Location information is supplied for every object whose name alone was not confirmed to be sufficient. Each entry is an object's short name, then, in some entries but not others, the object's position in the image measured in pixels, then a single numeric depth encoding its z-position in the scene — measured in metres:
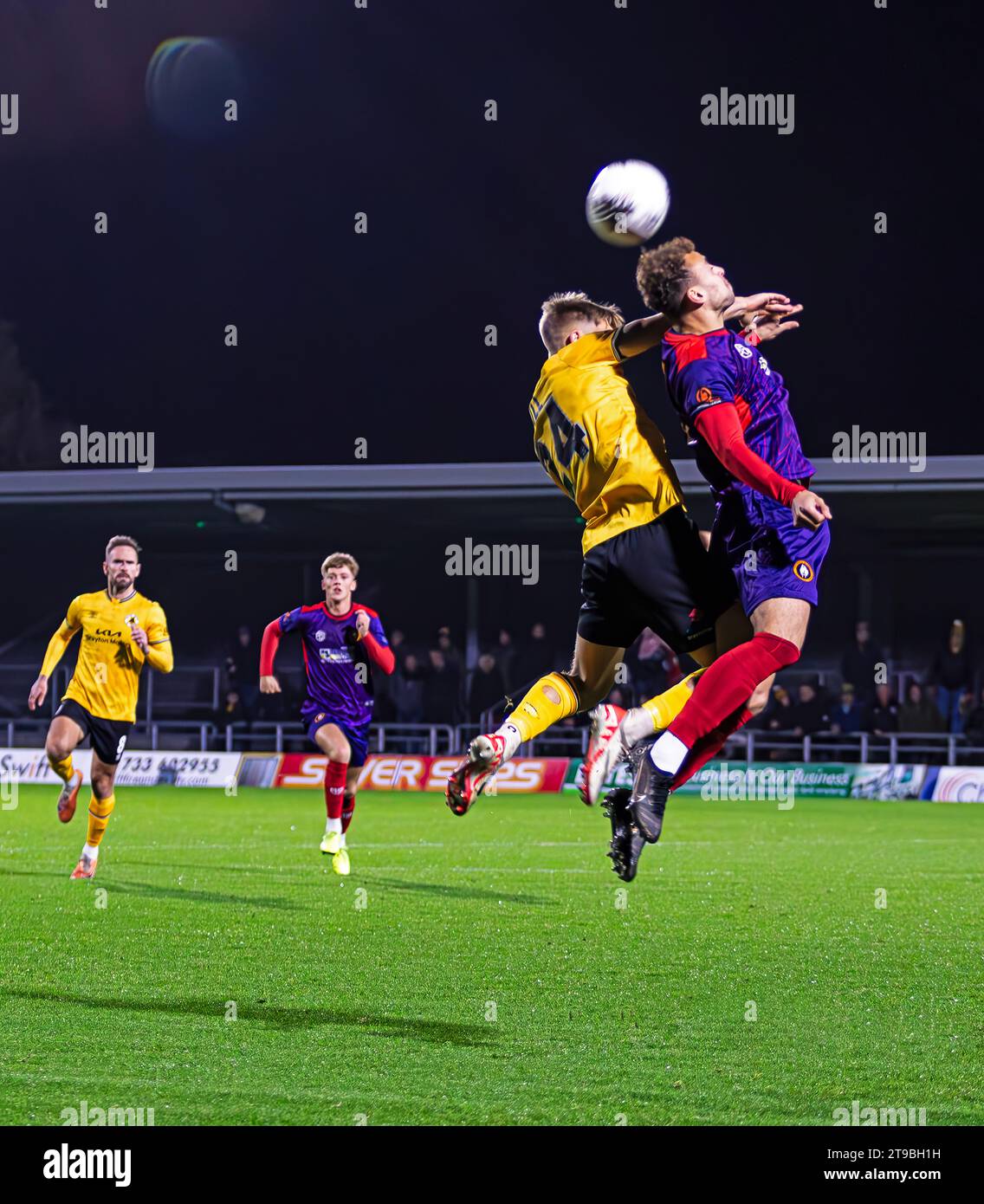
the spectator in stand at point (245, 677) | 27.34
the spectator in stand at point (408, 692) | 26.39
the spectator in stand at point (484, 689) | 25.06
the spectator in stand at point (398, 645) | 27.33
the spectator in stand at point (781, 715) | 24.77
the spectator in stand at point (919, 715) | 24.22
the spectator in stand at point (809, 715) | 24.23
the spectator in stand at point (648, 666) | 24.97
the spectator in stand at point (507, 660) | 26.23
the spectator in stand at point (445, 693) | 24.94
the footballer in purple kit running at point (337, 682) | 13.29
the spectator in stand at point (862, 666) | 24.22
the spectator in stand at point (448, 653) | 24.92
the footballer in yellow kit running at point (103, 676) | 12.76
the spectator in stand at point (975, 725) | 24.23
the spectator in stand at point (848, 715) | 24.12
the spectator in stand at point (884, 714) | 23.61
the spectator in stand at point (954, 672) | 23.59
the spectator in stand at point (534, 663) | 23.67
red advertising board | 24.31
